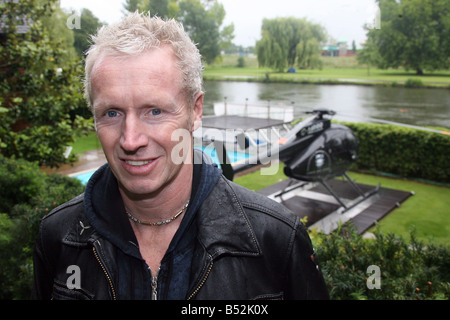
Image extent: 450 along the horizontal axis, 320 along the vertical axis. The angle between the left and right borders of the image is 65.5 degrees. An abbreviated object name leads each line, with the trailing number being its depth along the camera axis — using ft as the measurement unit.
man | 4.10
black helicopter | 23.99
